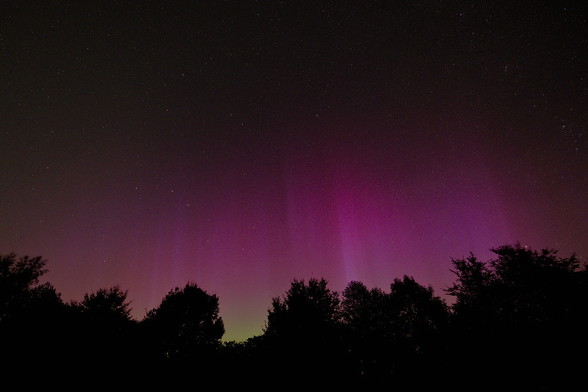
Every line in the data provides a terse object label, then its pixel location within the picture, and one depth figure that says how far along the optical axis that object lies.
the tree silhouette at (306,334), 14.98
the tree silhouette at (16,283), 21.11
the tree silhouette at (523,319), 14.85
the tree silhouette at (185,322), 26.08
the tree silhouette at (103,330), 16.95
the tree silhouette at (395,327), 19.50
